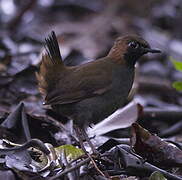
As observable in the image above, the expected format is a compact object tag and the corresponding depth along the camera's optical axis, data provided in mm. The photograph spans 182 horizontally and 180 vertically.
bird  8195
